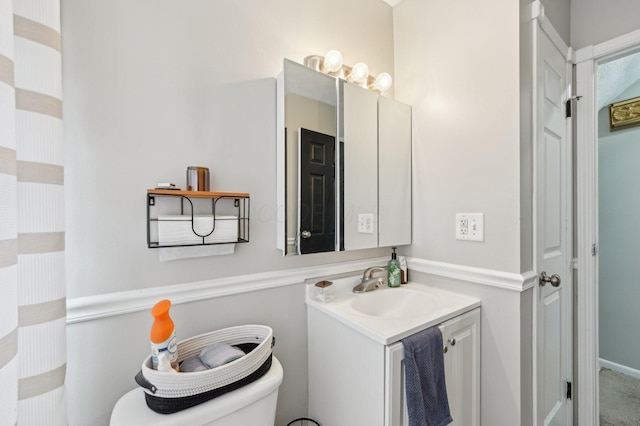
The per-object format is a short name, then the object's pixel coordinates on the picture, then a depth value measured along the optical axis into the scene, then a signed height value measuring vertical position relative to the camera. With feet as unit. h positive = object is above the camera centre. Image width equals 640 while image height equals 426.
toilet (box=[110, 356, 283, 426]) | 2.47 -1.85
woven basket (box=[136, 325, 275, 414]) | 2.47 -1.57
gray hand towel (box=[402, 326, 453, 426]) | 3.10 -1.98
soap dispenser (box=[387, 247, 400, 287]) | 4.97 -1.13
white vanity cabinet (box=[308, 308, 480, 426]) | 3.10 -2.10
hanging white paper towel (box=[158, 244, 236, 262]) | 3.21 -0.47
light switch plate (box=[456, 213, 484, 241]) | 4.27 -0.25
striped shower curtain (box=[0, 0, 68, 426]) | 1.82 +0.00
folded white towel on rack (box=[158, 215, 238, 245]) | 3.05 -0.19
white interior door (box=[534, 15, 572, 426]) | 4.25 -0.35
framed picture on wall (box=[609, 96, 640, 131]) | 6.96 +2.45
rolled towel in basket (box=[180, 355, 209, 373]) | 2.85 -1.60
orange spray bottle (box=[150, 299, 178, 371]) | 2.60 -1.15
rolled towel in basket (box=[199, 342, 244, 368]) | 2.83 -1.50
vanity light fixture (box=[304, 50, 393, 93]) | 4.34 +2.33
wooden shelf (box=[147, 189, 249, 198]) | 2.99 +0.23
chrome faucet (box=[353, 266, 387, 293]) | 4.64 -1.20
